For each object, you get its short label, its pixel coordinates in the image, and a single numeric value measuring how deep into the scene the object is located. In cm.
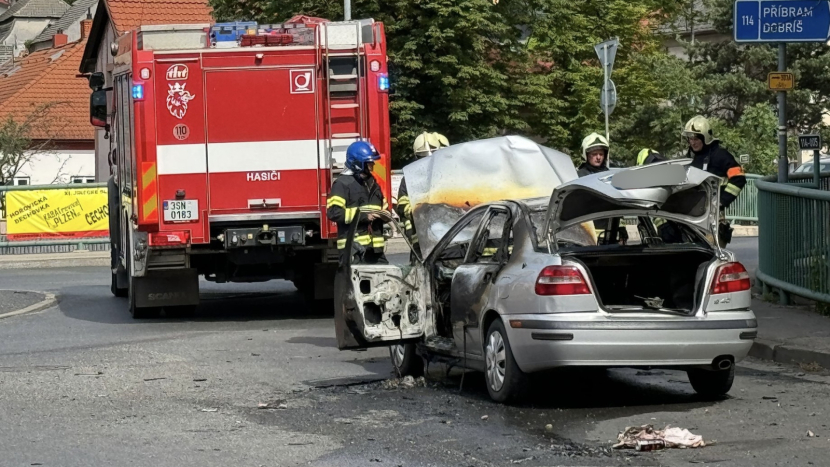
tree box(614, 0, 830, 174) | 5044
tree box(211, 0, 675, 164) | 4231
